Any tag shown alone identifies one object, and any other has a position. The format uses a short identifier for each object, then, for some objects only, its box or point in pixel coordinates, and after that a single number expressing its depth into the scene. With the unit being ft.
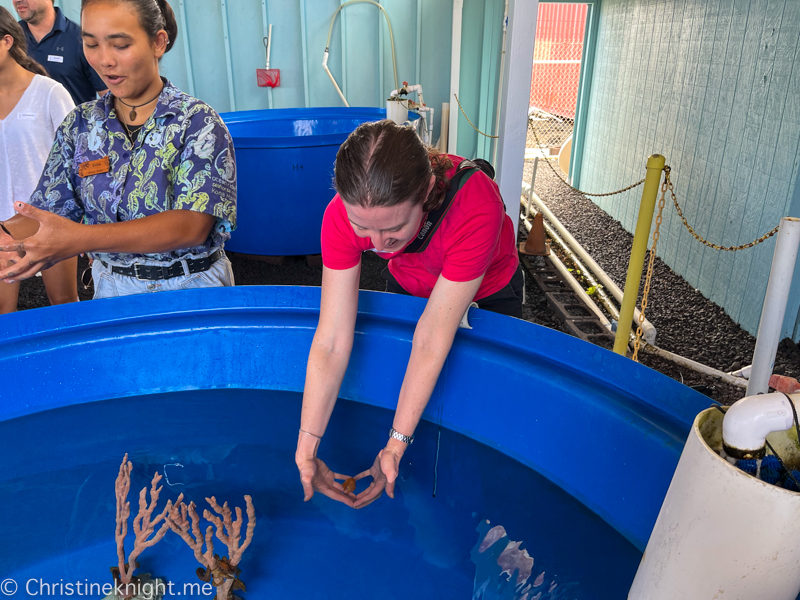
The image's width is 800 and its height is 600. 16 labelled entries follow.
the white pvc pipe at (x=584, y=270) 10.74
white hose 16.83
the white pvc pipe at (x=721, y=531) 1.89
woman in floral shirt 4.00
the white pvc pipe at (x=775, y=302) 4.92
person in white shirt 6.71
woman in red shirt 3.35
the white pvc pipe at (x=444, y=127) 18.28
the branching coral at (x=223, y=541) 3.52
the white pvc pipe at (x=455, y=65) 16.63
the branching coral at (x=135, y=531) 3.59
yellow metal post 7.22
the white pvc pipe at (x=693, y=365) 8.07
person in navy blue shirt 11.03
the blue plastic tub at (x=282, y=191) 11.16
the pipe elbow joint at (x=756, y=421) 1.94
